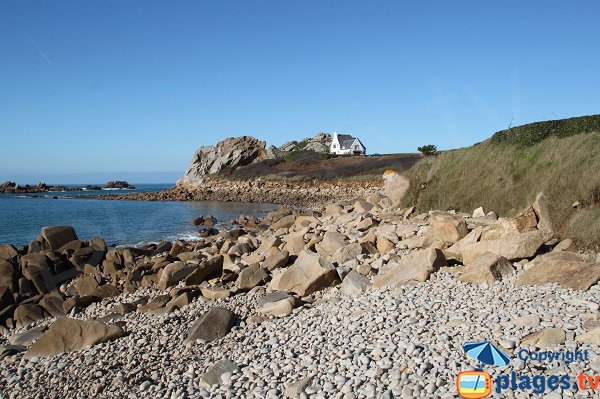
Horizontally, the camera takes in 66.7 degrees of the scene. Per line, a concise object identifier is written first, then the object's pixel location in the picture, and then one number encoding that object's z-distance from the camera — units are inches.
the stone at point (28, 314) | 402.6
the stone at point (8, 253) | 561.3
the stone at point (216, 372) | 224.6
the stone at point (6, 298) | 438.3
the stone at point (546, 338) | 195.5
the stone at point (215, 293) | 370.3
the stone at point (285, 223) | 754.1
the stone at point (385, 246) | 410.6
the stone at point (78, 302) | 419.2
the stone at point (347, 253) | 398.3
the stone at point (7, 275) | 473.1
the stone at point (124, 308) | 373.3
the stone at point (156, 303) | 370.4
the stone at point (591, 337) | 191.0
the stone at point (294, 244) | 476.7
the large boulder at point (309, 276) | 345.4
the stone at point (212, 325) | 288.2
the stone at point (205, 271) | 425.4
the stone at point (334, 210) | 712.8
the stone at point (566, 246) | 337.1
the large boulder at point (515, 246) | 319.9
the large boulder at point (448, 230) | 380.8
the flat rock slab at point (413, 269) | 313.7
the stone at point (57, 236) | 613.4
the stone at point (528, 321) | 215.8
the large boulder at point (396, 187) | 647.1
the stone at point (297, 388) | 195.0
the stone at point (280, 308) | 309.6
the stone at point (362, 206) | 665.6
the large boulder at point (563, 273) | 262.5
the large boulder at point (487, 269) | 288.5
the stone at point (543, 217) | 344.8
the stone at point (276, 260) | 424.2
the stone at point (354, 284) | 322.0
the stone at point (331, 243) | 447.2
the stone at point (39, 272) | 493.7
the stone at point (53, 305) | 416.2
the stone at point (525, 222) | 352.5
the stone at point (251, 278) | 384.5
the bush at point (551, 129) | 585.0
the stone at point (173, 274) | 437.7
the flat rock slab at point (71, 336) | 300.7
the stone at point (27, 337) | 343.9
